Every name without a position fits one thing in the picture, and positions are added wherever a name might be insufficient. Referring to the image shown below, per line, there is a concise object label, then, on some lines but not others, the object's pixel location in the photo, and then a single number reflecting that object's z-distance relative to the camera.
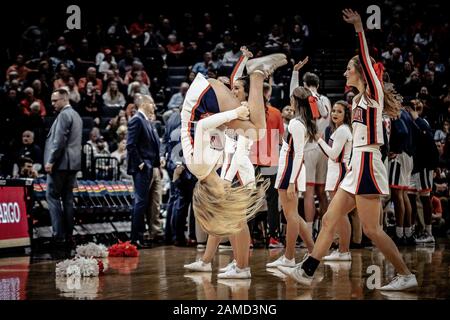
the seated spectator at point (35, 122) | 12.83
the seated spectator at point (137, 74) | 15.66
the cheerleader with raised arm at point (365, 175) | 5.34
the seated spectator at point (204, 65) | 15.32
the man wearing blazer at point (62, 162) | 9.48
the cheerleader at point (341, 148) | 7.81
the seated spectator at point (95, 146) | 12.69
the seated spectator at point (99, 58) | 16.44
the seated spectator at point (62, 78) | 14.48
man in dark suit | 9.66
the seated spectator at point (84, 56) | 15.97
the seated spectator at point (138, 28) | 17.72
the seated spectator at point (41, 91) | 14.56
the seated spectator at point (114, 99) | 14.99
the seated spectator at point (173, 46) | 17.53
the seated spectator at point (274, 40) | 15.05
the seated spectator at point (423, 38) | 16.61
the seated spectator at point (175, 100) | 14.59
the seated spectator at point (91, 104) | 14.56
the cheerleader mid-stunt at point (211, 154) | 5.62
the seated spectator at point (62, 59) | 15.84
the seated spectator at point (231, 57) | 14.97
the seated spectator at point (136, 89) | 14.22
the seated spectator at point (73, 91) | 14.52
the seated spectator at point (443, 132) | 13.06
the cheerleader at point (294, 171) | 6.93
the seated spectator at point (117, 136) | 12.84
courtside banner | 8.63
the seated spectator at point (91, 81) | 15.04
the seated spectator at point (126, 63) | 16.39
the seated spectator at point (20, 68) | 15.57
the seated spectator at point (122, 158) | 12.35
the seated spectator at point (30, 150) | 12.02
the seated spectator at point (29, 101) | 13.98
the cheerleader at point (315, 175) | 8.62
